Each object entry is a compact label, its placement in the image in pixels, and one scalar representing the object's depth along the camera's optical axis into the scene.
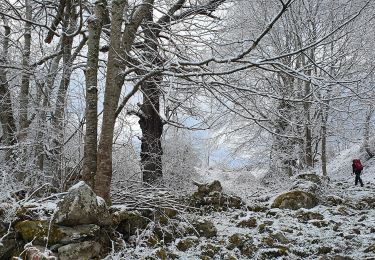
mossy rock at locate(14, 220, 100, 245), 4.04
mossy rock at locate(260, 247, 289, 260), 5.11
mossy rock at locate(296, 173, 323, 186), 9.42
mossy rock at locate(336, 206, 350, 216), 7.23
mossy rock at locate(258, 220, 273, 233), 6.21
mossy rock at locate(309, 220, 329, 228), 6.44
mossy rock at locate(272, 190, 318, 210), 7.80
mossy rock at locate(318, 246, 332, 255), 5.18
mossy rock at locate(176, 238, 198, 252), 5.29
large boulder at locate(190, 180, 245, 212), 7.81
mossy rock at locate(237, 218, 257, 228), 6.50
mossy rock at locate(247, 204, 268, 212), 7.77
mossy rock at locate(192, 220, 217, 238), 5.86
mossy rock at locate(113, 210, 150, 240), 4.94
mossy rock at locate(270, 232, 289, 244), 5.64
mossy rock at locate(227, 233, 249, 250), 5.47
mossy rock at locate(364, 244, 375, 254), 4.92
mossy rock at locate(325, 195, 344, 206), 8.16
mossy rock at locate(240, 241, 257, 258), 5.23
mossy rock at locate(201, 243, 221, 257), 5.16
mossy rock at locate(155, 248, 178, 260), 4.72
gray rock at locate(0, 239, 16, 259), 4.06
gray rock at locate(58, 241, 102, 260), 3.98
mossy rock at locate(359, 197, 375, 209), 7.96
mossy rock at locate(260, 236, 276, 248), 5.46
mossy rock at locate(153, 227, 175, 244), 5.41
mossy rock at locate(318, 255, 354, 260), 4.78
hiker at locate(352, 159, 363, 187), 11.36
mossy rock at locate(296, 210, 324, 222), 6.83
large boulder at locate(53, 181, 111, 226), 4.18
